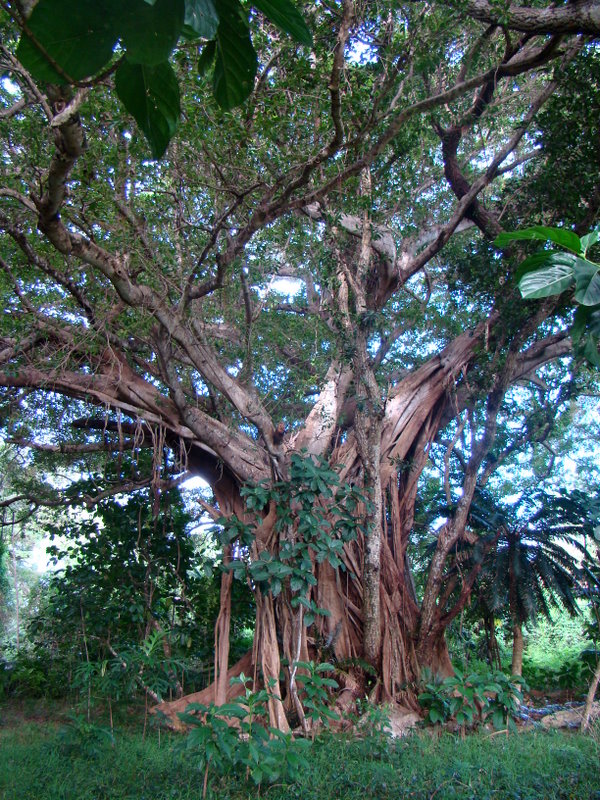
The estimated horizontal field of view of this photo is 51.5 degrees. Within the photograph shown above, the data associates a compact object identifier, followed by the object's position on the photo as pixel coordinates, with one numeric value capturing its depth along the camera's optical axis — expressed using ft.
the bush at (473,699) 16.06
